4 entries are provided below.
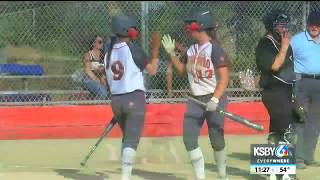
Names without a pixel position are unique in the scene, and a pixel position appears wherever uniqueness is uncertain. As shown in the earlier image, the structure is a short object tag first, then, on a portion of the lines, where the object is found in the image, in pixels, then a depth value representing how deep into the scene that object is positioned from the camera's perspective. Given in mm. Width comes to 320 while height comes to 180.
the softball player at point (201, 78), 12547
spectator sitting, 20812
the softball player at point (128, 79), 12422
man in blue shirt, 15102
